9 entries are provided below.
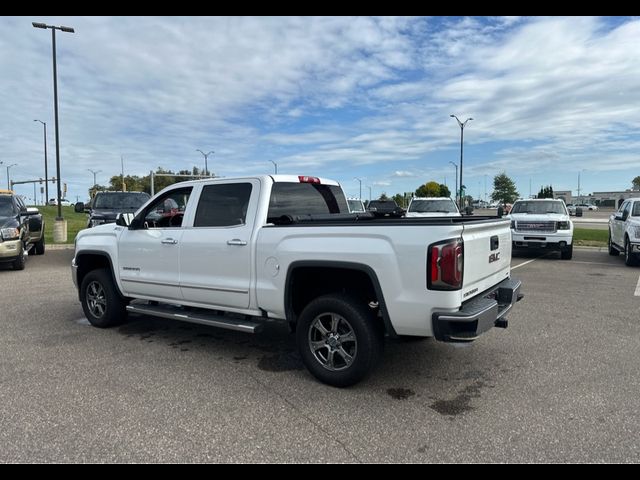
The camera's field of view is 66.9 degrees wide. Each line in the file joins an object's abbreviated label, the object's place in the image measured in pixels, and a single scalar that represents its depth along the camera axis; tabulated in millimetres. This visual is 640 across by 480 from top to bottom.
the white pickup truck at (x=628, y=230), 11766
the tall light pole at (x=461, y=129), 38122
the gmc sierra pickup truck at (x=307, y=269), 3656
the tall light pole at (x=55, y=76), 18922
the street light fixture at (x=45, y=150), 37181
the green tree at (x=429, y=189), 79538
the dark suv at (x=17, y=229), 10852
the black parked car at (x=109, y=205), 12656
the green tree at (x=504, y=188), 86125
